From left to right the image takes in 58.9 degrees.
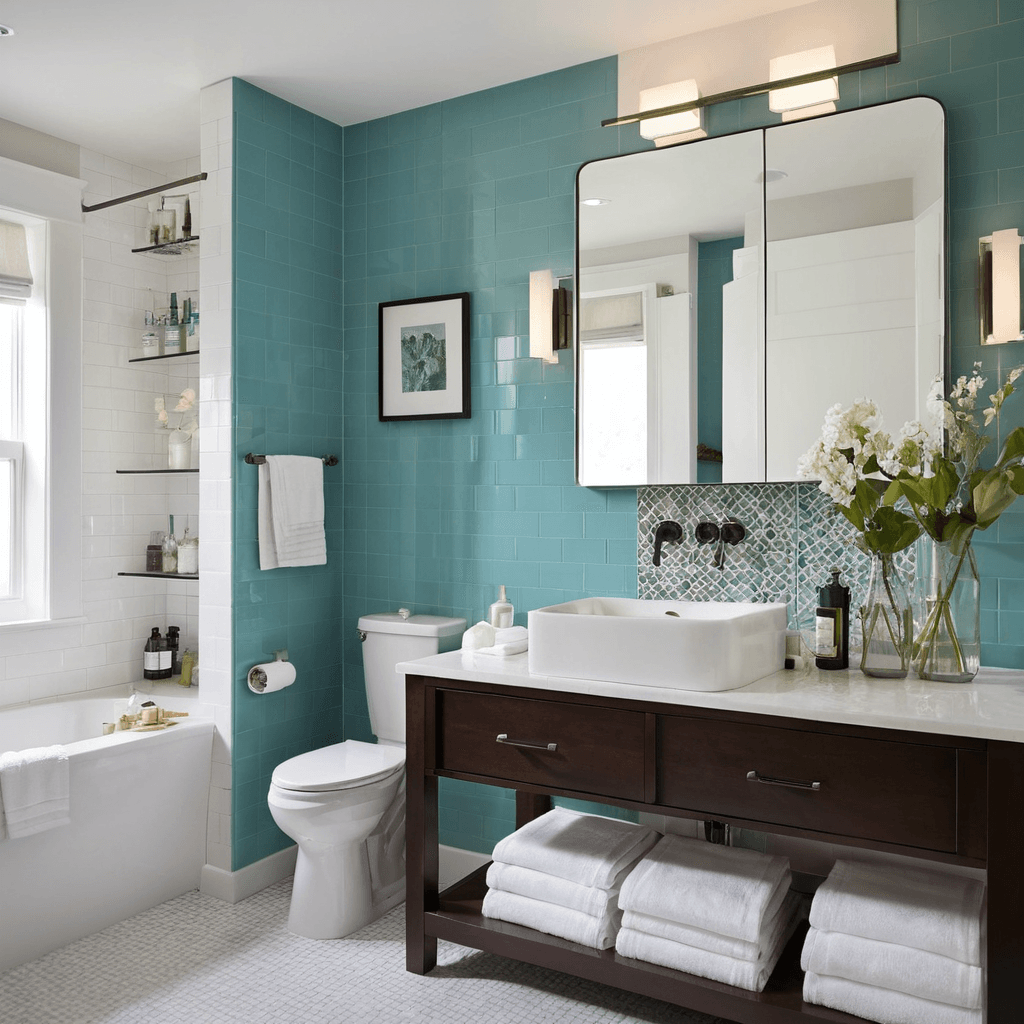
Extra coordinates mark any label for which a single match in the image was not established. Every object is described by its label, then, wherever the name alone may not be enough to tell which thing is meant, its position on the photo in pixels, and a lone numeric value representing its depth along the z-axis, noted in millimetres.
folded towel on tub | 2469
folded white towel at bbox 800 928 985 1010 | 1809
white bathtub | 2559
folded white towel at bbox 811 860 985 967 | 1856
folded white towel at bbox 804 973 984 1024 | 1820
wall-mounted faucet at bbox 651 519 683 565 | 2705
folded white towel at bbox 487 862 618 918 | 2232
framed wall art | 3133
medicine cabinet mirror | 2363
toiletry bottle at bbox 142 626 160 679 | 3660
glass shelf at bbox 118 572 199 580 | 3164
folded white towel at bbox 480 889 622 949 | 2221
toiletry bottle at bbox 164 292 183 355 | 3398
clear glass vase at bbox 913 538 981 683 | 2123
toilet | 2646
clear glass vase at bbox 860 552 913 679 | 2193
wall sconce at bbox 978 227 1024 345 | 2232
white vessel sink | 2051
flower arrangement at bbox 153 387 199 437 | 3369
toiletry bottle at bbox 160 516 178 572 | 3477
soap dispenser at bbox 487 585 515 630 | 2836
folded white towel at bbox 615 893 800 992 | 2016
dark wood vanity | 1771
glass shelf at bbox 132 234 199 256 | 3234
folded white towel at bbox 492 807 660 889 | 2281
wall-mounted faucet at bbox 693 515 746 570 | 2604
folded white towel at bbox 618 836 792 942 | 2051
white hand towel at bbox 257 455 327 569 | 3074
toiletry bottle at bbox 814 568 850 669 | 2281
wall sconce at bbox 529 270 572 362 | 2904
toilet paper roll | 3041
